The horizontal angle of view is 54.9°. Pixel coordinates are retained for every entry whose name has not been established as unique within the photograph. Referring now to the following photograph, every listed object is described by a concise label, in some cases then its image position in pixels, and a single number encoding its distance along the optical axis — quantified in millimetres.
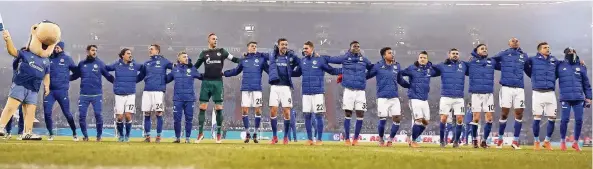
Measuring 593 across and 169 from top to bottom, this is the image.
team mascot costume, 7348
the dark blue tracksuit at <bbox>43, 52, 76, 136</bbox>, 9508
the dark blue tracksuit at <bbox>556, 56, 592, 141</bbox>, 9242
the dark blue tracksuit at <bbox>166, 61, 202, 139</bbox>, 9508
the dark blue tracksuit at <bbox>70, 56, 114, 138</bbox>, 9797
